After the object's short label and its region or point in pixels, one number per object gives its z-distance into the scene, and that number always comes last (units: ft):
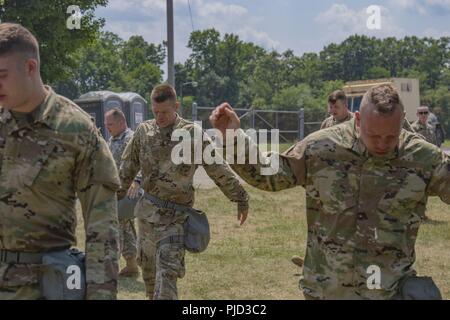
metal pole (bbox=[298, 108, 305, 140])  89.40
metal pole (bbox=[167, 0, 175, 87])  52.54
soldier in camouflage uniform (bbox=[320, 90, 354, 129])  26.14
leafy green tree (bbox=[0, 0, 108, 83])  57.67
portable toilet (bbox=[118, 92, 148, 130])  82.94
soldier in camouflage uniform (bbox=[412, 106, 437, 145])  38.93
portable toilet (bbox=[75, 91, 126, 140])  79.46
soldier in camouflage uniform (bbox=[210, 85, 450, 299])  10.42
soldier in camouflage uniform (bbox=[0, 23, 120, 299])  9.10
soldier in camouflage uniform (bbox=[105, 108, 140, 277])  24.84
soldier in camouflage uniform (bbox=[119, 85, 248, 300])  17.24
